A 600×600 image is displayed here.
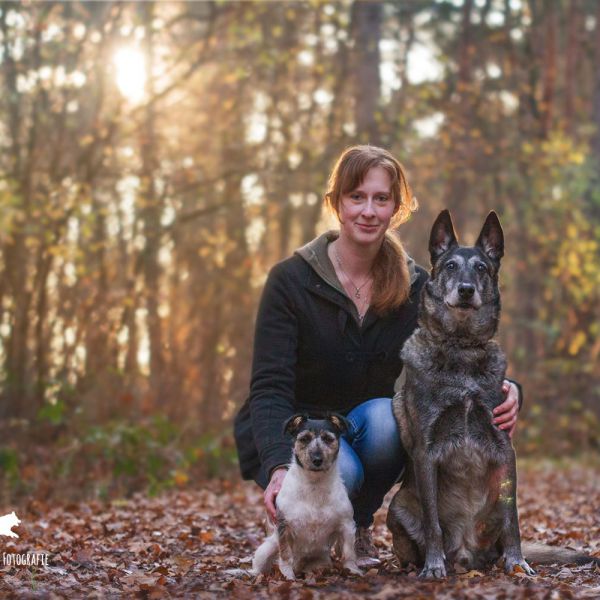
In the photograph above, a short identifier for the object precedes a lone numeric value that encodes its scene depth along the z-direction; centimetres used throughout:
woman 550
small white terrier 502
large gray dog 489
